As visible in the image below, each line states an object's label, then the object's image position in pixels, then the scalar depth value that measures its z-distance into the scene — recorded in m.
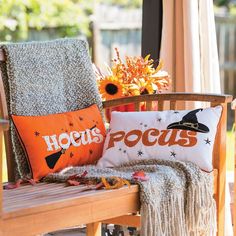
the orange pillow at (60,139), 3.57
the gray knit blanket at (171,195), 3.33
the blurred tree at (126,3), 8.69
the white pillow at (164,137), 3.66
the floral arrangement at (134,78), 4.02
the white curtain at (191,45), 4.24
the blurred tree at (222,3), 8.91
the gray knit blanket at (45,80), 3.68
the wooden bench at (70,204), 2.92
